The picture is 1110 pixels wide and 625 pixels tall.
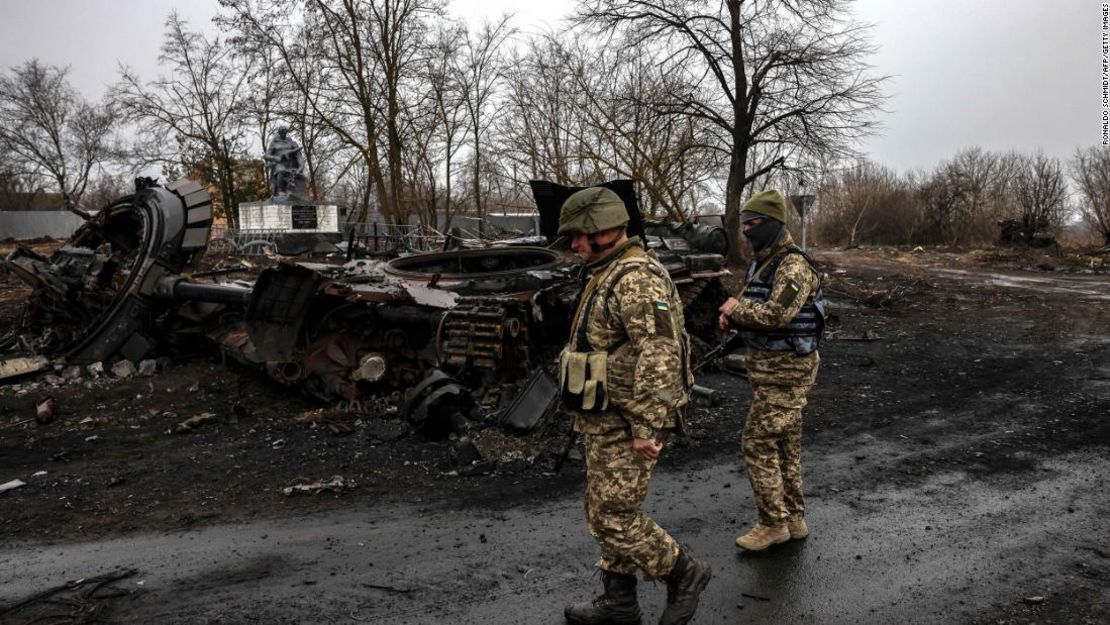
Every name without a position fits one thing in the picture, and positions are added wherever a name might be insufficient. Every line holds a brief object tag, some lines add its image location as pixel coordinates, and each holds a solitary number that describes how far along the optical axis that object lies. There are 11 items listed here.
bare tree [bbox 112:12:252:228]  25.62
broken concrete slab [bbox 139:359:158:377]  8.66
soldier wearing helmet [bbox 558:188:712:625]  2.80
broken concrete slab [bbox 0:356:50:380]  8.48
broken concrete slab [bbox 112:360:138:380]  8.59
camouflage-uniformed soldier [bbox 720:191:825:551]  3.63
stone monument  21.36
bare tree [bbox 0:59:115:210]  32.91
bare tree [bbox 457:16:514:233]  25.03
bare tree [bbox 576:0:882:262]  18.50
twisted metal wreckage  6.50
